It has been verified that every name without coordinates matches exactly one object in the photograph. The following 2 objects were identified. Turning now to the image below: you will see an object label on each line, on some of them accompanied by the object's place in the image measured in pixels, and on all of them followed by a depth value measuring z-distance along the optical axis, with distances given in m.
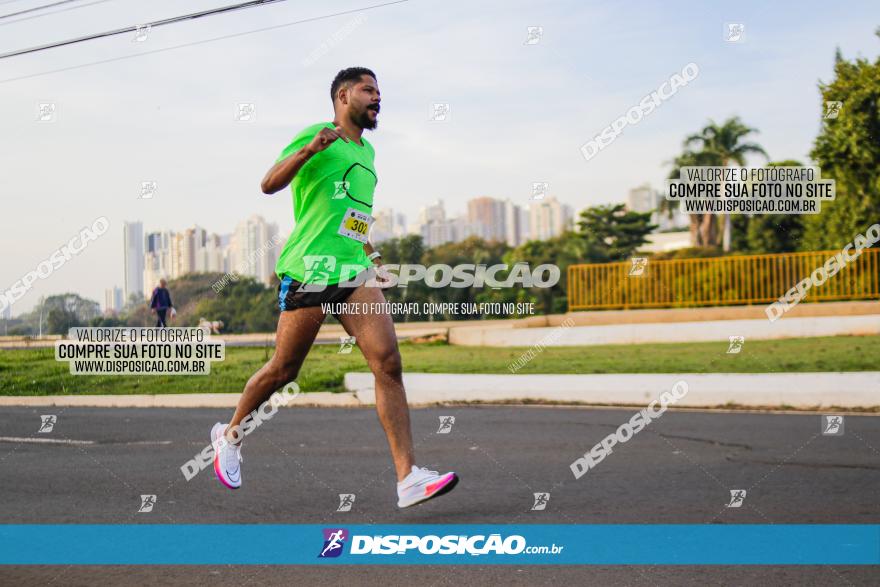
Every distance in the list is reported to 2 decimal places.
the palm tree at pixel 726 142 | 38.62
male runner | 4.07
